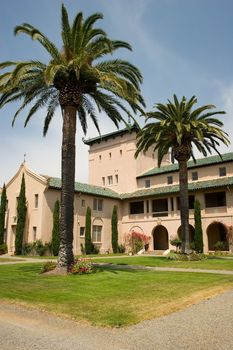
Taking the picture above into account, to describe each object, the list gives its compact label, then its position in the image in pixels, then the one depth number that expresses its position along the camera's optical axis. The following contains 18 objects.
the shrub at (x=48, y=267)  16.63
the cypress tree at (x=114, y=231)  41.88
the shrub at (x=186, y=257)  25.41
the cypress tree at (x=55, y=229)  34.22
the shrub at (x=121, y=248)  42.38
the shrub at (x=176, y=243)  37.33
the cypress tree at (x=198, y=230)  35.92
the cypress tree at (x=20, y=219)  35.38
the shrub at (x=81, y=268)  16.14
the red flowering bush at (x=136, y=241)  41.09
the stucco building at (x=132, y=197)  36.56
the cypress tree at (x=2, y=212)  36.69
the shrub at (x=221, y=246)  35.78
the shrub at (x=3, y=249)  35.91
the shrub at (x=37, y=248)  34.25
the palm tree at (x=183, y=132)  25.94
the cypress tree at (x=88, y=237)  38.50
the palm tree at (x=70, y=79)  16.64
